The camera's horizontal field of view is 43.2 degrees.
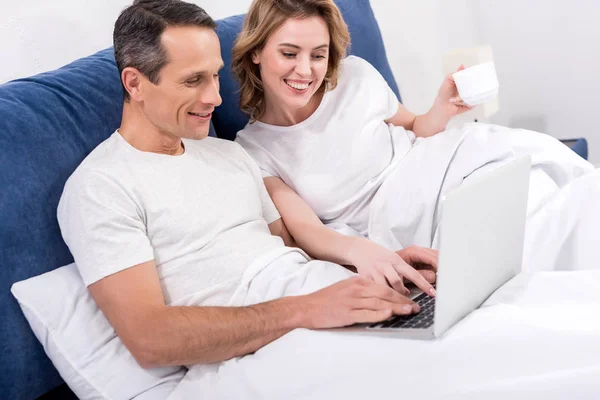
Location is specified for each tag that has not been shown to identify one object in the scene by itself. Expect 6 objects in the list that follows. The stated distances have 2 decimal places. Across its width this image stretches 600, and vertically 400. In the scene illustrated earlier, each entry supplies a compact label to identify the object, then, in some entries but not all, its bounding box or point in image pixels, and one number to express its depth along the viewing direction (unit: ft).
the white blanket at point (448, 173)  6.21
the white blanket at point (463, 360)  3.51
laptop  3.55
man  4.35
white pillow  4.43
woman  6.15
